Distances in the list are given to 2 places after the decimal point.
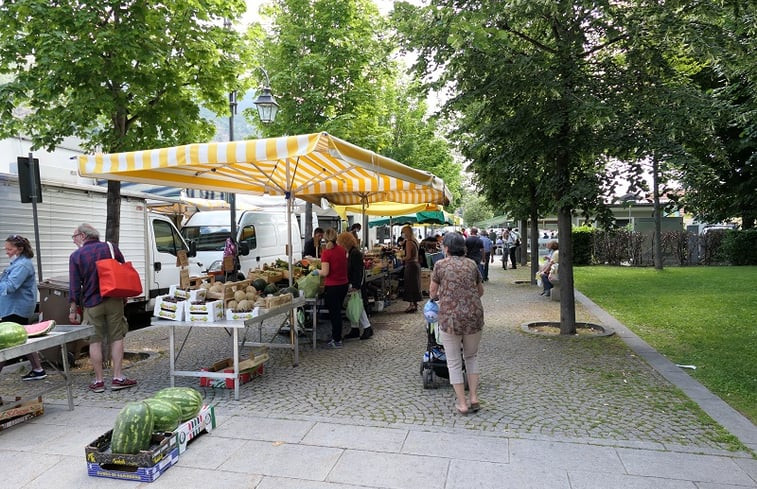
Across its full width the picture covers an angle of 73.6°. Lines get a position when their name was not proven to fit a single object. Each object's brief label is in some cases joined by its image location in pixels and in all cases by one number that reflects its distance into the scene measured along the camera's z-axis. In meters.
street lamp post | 11.55
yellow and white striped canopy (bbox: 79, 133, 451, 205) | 5.09
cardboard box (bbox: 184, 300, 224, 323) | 5.36
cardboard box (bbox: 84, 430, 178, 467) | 3.52
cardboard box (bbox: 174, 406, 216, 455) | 3.92
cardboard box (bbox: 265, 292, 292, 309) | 5.76
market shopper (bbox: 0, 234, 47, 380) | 5.56
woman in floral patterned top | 4.62
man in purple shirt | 5.49
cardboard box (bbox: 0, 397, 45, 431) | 4.48
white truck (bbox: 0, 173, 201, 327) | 7.73
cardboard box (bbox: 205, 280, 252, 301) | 5.57
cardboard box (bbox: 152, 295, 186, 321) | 5.46
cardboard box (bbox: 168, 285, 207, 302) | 5.57
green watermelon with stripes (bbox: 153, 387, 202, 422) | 4.14
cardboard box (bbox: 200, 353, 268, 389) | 5.59
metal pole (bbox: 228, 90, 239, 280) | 12.04
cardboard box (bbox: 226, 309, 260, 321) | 5.33
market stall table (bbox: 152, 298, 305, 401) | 5.23
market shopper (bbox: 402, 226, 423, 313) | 10.91
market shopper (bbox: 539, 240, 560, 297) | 12.26
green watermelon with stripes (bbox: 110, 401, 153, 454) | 3.59
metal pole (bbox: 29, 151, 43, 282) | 6.57
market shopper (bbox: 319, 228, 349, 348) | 7.33
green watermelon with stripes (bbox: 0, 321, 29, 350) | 4.21
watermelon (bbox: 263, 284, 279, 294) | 6.48
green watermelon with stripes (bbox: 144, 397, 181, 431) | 3.85
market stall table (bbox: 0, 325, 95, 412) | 4.25
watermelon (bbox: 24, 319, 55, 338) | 4.72
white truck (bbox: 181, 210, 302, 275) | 12.22
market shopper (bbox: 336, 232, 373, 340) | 7.86
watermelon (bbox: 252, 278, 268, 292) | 6.54
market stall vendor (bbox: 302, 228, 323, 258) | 11.36
